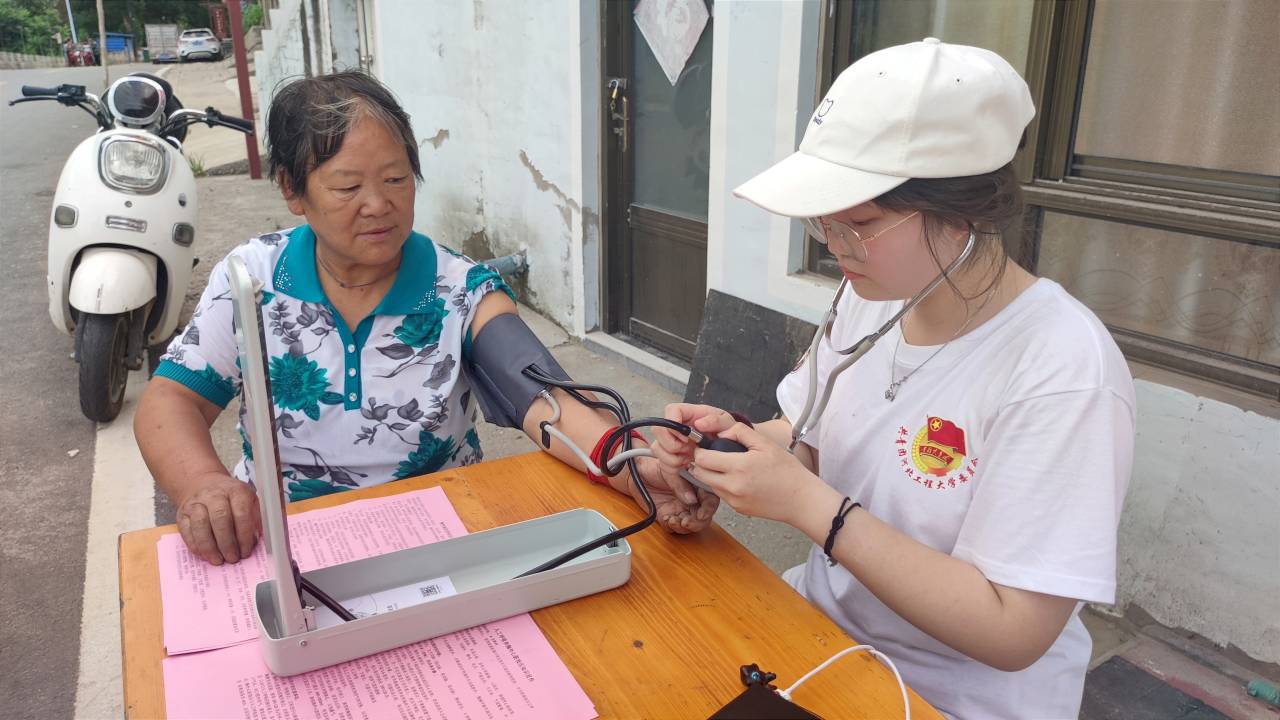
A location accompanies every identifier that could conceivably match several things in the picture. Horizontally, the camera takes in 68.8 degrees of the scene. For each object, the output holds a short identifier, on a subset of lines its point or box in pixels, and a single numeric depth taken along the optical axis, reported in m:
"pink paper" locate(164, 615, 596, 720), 1.03
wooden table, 1.07
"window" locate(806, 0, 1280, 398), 2.20
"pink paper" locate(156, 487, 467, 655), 1.17
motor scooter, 3.71
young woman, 1.15
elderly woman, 1.64
